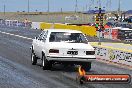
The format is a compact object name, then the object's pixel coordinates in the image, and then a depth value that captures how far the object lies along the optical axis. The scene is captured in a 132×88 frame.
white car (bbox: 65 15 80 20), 122.76
